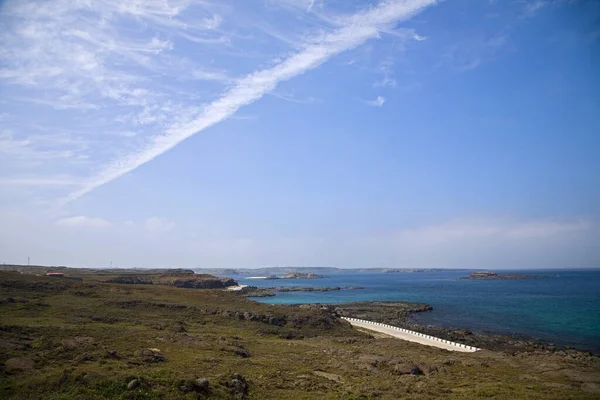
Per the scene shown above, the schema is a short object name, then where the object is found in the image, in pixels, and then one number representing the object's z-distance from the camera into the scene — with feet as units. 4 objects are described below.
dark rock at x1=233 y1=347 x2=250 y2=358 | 91.30
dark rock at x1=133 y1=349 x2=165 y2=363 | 73.46
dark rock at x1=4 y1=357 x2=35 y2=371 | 60.95
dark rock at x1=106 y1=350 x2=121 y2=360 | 72.90
